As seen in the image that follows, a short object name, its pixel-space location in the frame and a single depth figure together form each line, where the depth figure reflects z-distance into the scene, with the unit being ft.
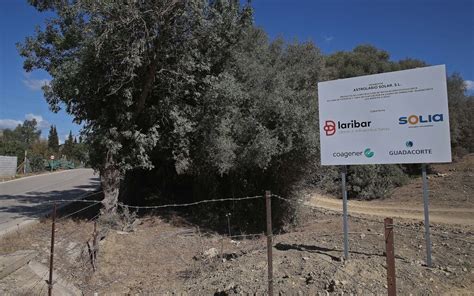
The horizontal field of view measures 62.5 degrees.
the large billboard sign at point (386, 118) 23.56
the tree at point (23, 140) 174.29
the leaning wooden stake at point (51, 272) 20.54
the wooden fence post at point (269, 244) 18.10
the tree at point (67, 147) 333.62
